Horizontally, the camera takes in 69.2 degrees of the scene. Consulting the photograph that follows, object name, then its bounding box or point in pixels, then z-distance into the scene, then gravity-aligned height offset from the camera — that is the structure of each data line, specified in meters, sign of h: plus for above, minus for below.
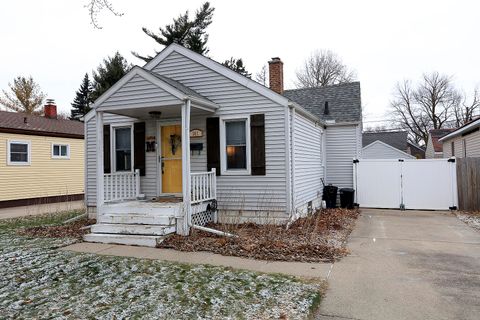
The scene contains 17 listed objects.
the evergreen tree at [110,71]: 27.50 +8.01
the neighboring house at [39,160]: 15.02 +0.60
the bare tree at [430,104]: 42.31 +7.73
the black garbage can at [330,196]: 13.33 -1.09
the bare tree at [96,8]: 6.34 +3.01
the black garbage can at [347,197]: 13.15 -1.13
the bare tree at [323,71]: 36.94 +10.42
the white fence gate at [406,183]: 12.46 -0.63
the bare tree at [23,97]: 35.31 +7.79
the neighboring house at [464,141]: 14.63 +1.23
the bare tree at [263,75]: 36.09 +9.77
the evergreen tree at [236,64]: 27.61 +8.47
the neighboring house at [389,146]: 36.16 +2.28
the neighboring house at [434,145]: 32.88 +1.99
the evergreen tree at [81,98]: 43.72 +9.34
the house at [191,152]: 8.02 +0.50
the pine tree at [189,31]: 26.08 +10.54
